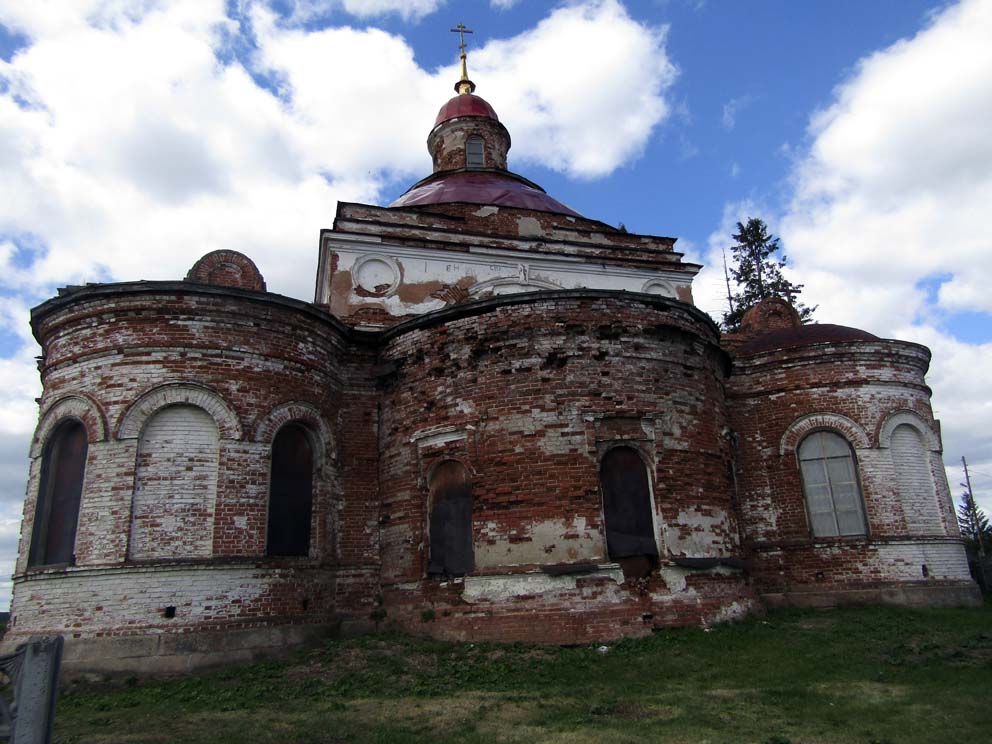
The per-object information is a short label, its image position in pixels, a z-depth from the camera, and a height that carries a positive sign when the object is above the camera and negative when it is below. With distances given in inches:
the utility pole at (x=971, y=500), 1780.3 +120.3
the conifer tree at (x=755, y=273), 1392.7 +530.5
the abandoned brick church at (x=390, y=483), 380.8 +47.4
